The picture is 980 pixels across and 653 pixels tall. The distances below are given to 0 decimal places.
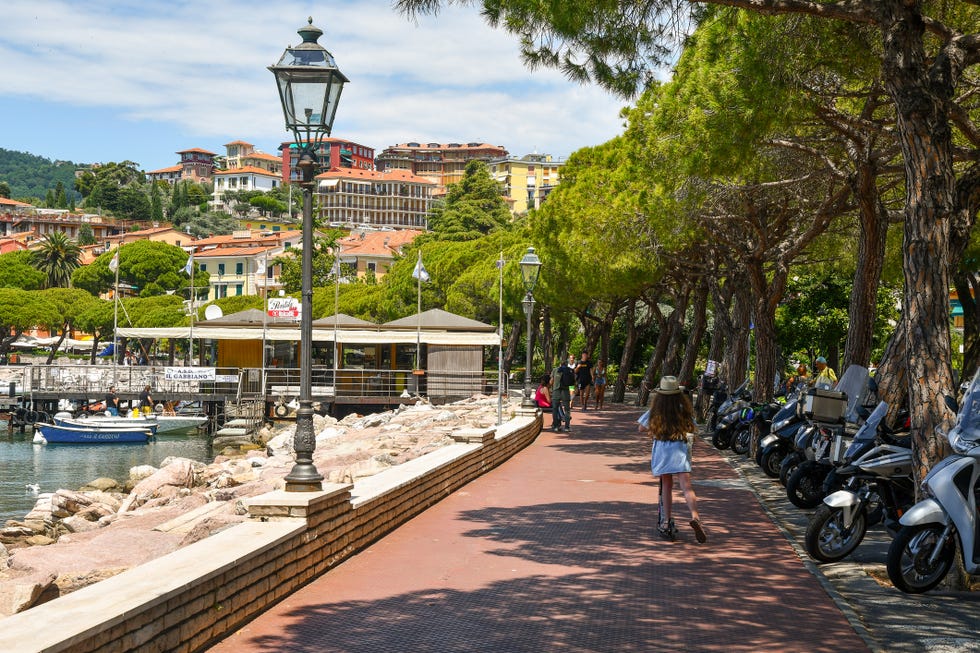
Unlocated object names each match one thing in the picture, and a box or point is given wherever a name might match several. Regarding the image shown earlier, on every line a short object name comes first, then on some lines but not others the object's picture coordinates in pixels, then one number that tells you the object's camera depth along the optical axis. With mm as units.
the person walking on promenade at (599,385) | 35116
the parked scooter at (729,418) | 20708
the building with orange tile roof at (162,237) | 137812
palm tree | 113188
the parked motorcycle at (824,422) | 12008
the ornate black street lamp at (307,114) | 9164
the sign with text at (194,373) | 46000
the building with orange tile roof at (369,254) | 125688
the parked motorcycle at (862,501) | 9359
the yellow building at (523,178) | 194125
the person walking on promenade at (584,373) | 31844
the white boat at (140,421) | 41938
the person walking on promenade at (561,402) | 25312
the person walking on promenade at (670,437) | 10531
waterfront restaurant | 45531
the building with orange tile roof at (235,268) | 121375
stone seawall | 5059
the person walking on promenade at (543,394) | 28109
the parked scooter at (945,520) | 7688
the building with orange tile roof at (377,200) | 190875
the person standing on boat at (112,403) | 45625
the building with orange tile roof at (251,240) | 128500
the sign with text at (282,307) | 46156
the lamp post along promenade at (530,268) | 23062
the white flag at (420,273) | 50219
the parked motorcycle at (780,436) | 14688
